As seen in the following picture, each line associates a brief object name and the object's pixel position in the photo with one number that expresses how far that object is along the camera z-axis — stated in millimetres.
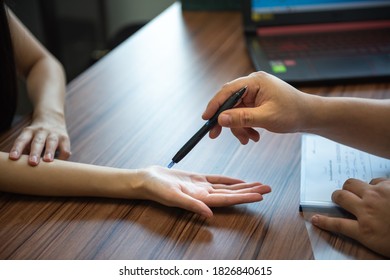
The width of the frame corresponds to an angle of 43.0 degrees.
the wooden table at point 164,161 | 693
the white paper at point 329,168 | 785
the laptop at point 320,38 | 1157
